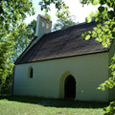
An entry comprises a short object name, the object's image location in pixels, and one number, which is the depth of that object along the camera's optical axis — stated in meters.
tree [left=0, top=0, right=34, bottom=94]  6.68
